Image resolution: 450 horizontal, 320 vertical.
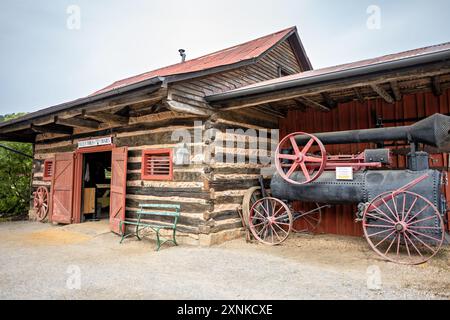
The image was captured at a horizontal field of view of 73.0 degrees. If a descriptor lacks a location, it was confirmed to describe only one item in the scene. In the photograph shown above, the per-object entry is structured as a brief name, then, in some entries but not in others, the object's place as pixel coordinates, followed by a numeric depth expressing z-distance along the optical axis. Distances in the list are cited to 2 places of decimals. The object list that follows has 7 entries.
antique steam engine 4.64
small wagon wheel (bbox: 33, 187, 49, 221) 9.77
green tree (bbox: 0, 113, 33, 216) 11.43
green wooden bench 6.27
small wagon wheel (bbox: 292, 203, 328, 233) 7.26
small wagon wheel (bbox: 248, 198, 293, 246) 6.14
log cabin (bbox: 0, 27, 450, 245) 5.59
